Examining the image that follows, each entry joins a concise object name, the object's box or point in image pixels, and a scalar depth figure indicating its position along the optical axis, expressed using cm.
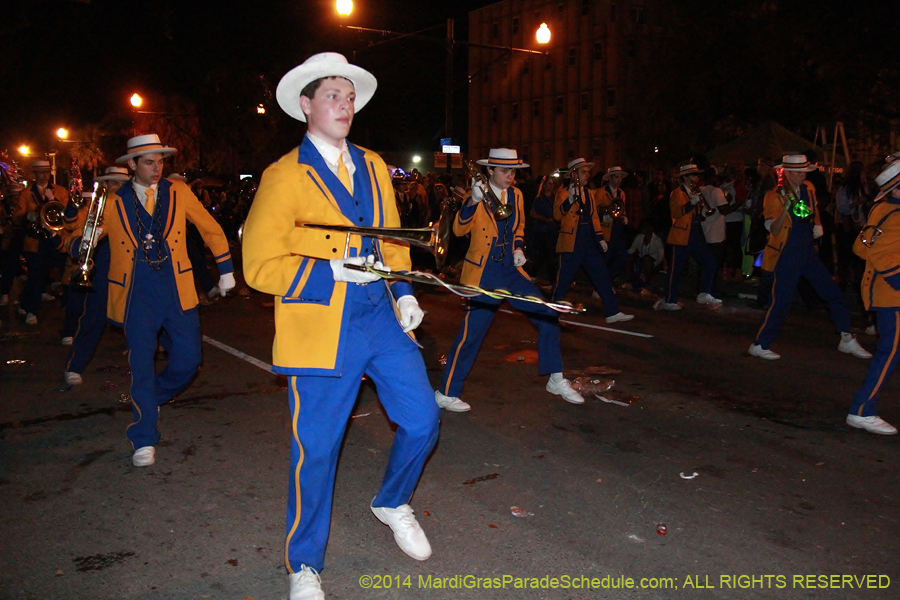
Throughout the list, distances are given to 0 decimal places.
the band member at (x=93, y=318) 741
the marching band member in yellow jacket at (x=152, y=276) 520
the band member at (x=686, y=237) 1205
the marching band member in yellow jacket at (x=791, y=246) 812
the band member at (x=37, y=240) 1084
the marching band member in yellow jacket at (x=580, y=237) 1037
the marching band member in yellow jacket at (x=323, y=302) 337
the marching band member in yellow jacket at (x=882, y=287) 567
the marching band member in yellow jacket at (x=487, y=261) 631
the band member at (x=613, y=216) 1278
